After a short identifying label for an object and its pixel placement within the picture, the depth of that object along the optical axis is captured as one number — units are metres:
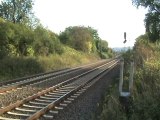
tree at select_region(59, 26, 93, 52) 81.72
